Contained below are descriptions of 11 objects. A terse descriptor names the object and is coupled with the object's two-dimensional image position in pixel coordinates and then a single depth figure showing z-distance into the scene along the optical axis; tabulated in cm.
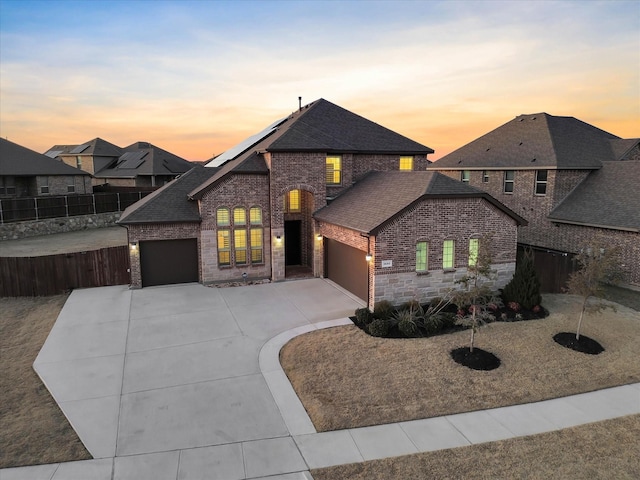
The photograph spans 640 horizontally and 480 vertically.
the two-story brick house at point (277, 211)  1830
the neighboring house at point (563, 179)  2153
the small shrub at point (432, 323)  1448
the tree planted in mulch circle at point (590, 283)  1327
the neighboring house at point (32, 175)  3731
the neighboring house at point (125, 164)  5459
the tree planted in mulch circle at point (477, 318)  1209
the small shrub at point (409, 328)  1419
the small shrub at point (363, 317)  1509
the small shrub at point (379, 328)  1412
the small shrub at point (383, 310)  1533
